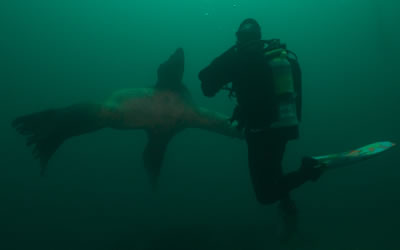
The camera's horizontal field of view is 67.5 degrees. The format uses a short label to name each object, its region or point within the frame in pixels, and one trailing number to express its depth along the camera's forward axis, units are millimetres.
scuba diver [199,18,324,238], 3781
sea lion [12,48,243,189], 6898
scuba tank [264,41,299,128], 3701
